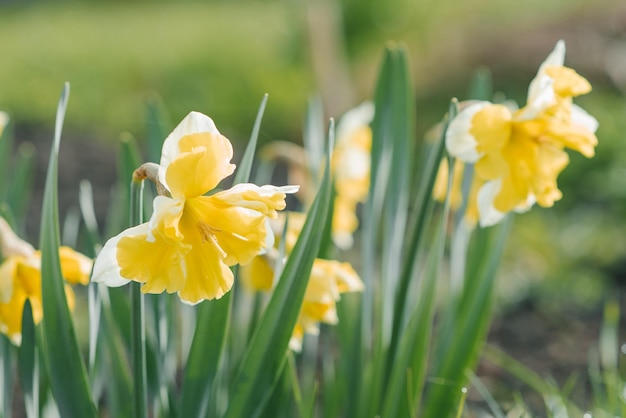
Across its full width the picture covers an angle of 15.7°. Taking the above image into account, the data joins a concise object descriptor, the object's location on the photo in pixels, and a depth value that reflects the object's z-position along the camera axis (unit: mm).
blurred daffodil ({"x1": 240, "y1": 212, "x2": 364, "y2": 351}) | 1158
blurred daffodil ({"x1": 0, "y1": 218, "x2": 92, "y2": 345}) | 1137
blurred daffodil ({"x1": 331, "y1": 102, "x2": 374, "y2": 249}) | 1319
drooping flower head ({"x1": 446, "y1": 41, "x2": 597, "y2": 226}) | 1141
